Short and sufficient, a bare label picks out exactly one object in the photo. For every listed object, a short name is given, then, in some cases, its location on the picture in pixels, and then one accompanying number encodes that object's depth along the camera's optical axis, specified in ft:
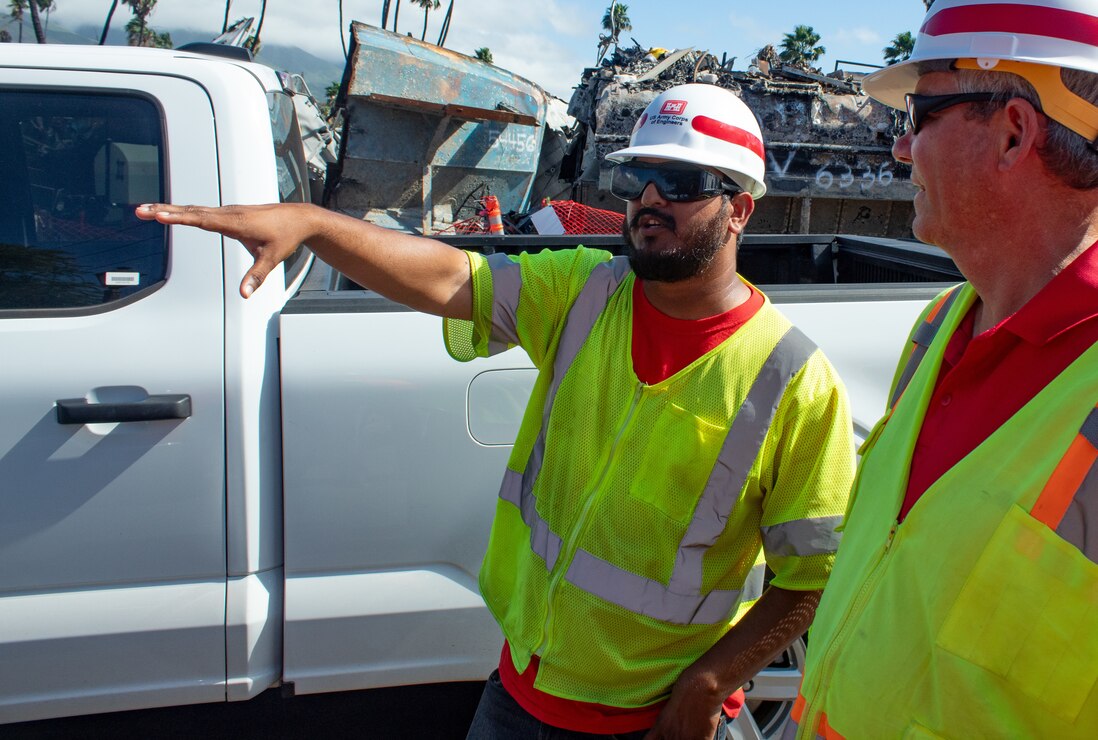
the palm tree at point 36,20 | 130.34
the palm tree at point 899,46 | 143.84
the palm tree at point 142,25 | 189.47
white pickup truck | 6.64
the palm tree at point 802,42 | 171.83
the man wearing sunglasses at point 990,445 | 2.92
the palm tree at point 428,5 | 200.13
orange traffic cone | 24.77
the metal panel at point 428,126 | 29.91
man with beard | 5.52
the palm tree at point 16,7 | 222.48
